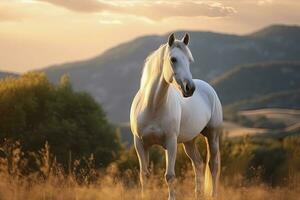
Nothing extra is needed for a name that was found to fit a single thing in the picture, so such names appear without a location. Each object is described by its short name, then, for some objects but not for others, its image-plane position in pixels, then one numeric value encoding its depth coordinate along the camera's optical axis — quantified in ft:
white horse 51.67
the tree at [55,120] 184.52
